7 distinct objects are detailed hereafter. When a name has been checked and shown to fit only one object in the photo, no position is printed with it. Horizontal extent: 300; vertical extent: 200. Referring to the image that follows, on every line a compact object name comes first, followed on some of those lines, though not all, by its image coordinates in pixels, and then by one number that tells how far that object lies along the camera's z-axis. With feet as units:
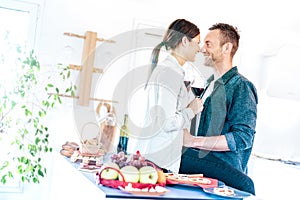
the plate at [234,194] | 4.36
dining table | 3.98
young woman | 5.05
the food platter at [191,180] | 4.73
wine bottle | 7.35
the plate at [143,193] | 4.09
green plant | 8.97
